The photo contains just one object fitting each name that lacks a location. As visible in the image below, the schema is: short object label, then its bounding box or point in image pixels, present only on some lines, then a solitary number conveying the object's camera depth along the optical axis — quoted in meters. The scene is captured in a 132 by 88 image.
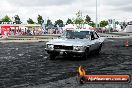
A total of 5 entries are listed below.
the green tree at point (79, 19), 88.88
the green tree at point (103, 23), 176.50
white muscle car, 17.25
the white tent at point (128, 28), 130.86
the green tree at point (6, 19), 145.02
